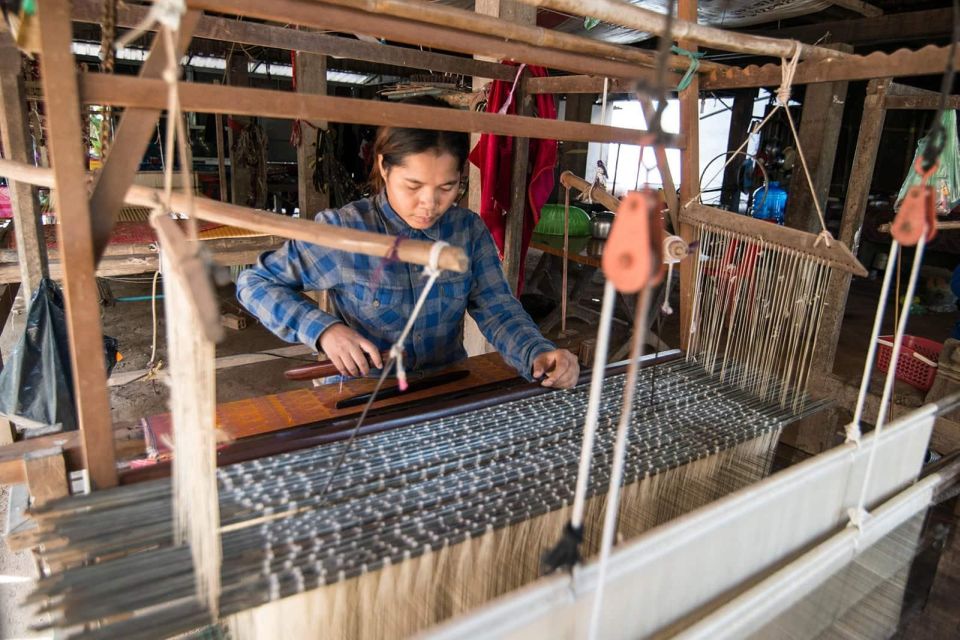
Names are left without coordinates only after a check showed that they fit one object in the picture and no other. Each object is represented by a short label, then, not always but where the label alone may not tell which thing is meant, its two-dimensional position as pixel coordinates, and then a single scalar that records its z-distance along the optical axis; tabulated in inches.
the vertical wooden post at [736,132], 355.6
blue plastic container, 295.4
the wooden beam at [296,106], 34.4
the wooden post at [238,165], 262.4
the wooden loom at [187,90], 33.3
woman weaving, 65.9
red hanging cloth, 117.7
